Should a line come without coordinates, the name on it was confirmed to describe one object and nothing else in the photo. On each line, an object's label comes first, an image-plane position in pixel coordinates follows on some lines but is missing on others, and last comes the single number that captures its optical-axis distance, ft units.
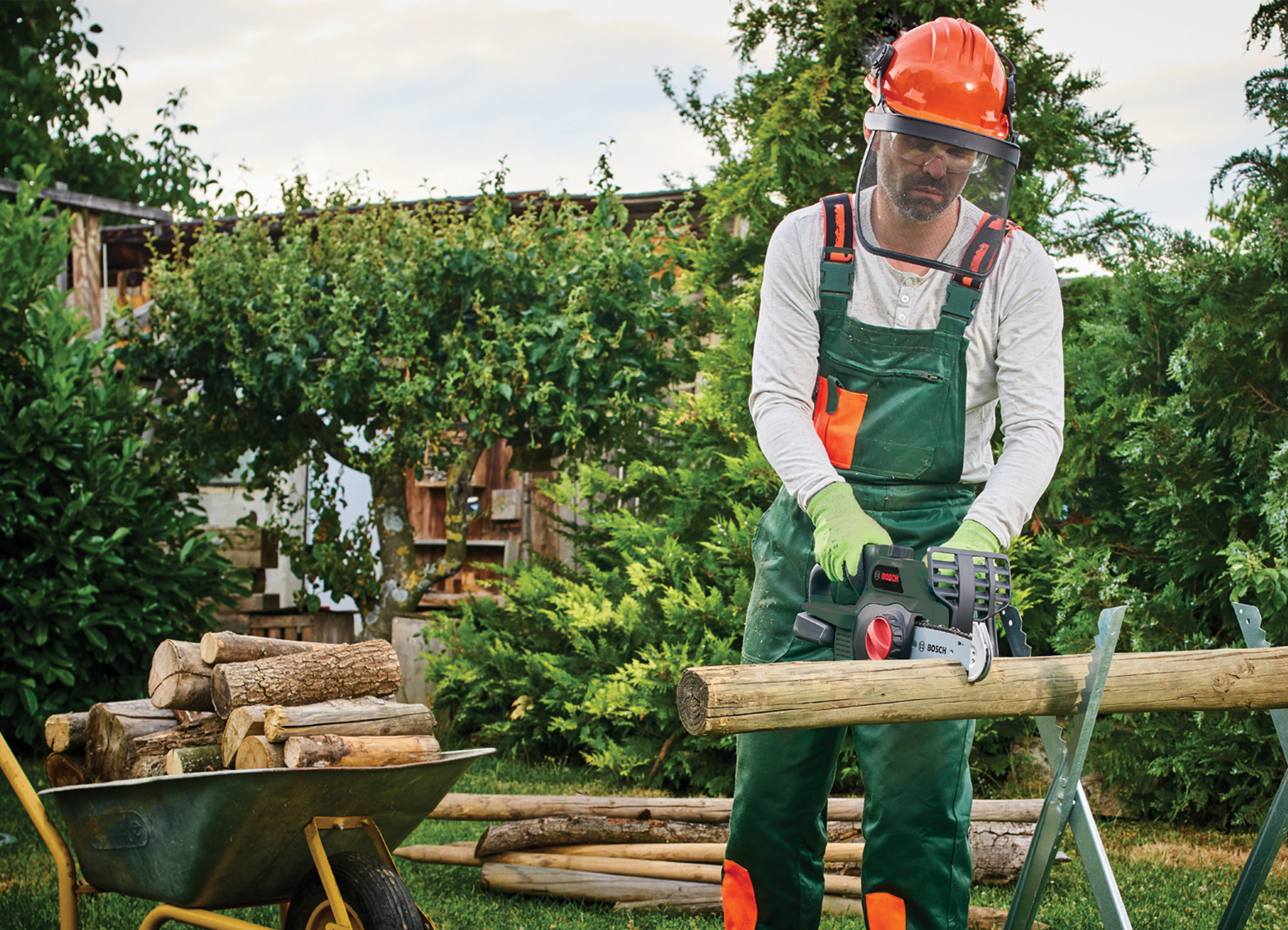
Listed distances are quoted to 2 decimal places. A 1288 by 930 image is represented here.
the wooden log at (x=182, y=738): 9.07
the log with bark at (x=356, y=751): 8.46
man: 7.30
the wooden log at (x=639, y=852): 12.83
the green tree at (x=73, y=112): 44.50
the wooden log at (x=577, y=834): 13.34
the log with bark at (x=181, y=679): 9.41
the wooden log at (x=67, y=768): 9.73
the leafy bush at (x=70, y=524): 18.93
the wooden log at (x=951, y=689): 5.53
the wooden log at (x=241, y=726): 8.75
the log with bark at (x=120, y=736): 9.15
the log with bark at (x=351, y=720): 8.65
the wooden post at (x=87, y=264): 28.81
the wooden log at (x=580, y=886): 12.41
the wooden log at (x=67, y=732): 9.61
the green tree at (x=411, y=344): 20.98
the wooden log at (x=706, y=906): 12.31
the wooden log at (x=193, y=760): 8.82
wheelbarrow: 7.63
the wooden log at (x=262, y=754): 8.57
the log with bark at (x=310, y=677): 9.05
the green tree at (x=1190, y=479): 15.31
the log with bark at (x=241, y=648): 9.42
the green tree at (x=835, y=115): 17.80
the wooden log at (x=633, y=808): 13.23
